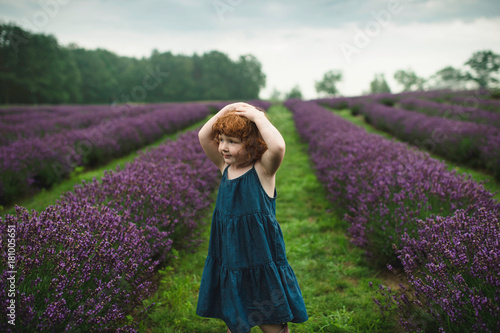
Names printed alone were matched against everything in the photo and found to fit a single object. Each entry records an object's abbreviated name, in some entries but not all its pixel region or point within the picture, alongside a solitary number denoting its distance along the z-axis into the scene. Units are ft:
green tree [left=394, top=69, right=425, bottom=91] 303.58
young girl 5.10
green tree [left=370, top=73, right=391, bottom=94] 236.02
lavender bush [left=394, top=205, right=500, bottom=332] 4.96
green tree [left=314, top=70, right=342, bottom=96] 220.84
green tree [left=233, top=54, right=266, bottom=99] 168.25
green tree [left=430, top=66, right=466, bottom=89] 129.13
